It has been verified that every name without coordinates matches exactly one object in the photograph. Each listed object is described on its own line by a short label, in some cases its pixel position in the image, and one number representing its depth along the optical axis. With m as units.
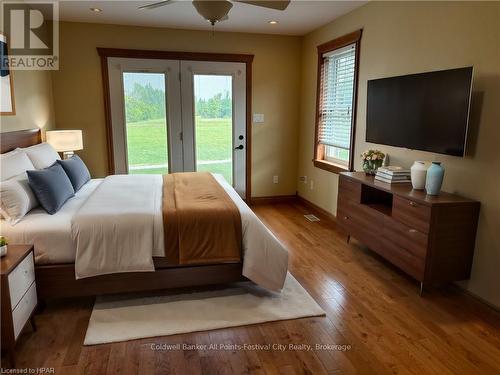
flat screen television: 2.62
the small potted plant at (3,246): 2.07
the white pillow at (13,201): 2.46
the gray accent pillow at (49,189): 2.64
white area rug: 2.33
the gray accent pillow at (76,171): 3.37
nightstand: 1.89
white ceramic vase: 2.90
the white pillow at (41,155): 3.23
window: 4.20
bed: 2.43
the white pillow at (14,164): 2.70
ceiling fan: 2.47
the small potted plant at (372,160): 3.51
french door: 4.85
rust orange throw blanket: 2.54
